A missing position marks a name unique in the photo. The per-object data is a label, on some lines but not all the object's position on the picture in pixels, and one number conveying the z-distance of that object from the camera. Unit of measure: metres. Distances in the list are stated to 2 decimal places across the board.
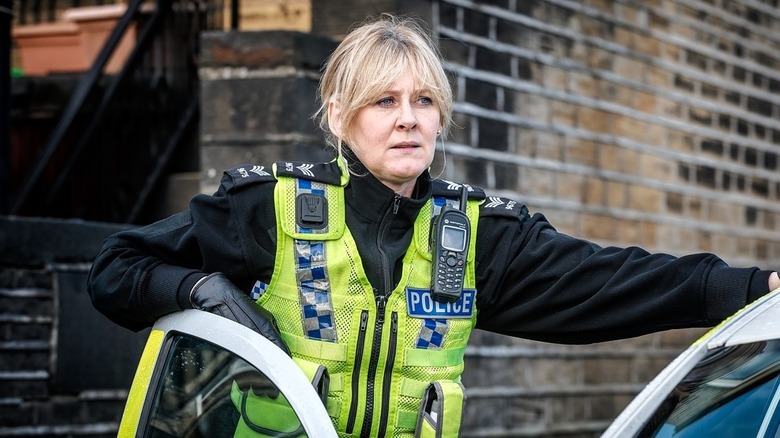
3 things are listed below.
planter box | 13.20
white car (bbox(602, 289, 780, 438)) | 3.84
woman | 4.78
